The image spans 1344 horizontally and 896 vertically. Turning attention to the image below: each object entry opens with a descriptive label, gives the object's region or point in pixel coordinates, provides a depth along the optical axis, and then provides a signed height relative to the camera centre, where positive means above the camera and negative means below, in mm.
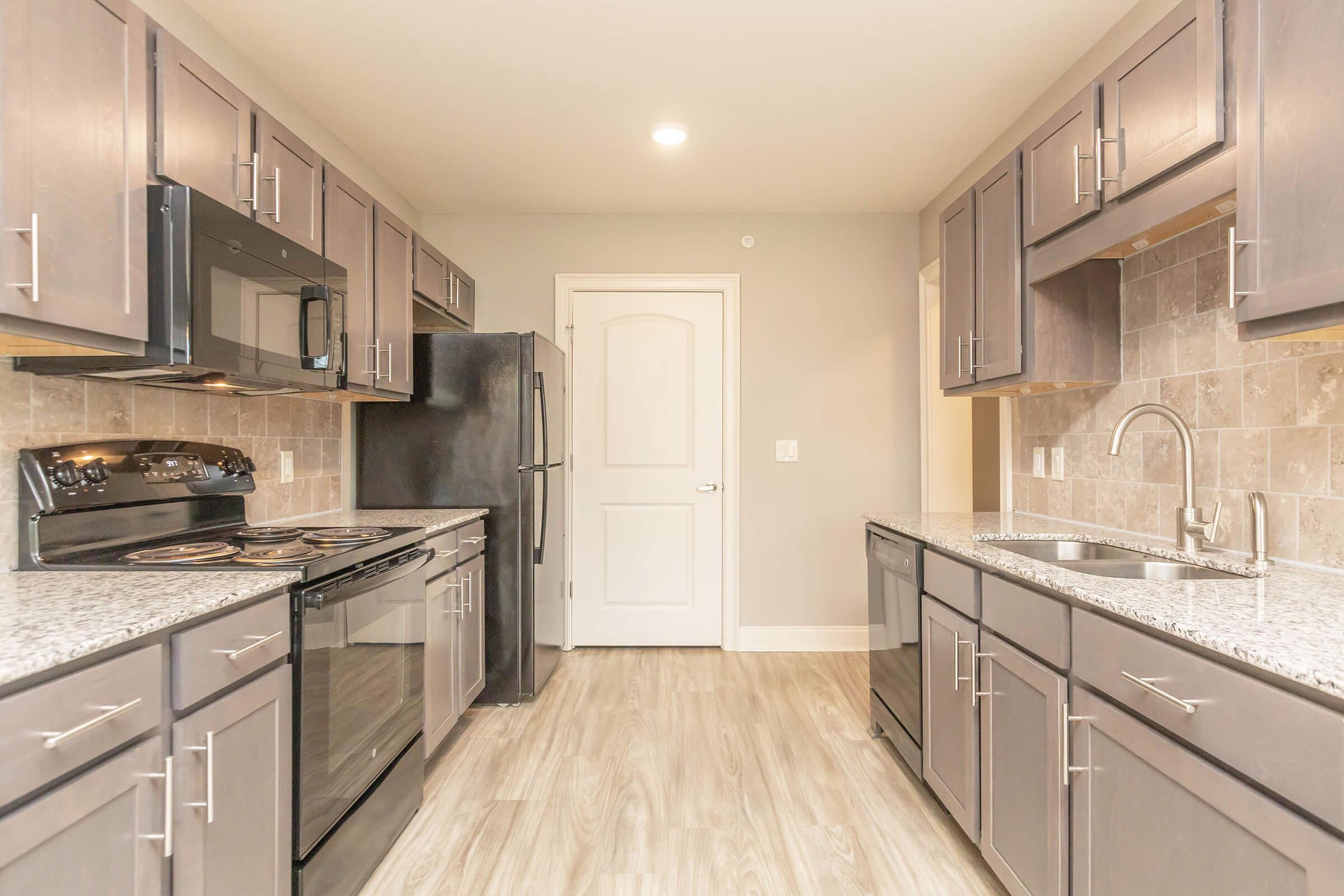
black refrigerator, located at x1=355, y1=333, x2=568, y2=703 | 3049 -24
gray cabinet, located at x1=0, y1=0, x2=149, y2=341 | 1180 +543
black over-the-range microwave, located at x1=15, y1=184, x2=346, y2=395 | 1492 +350
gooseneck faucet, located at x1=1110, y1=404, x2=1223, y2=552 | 1771 -129
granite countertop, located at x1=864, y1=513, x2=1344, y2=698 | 928 -279
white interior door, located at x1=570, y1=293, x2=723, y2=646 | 3934 -110
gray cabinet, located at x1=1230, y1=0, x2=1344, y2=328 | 1124 +524
